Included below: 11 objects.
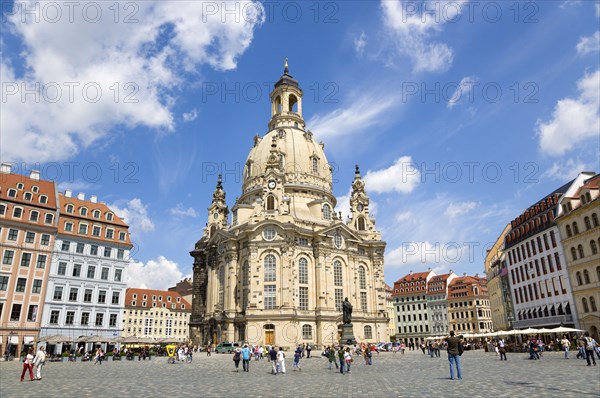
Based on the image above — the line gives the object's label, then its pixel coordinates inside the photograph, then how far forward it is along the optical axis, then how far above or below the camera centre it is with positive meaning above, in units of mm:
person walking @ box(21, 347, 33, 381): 21797 -1264
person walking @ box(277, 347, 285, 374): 24905 -1560
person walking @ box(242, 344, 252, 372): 26688 -1153
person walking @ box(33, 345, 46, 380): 22219 -1262
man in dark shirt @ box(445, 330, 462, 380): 16594 -490
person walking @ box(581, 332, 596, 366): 24288 -984
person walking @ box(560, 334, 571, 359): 31047 -1045
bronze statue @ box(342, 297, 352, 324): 50562 +2333
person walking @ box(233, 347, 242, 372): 27625 -1365
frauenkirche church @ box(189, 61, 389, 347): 60469 +11308
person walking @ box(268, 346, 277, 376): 25430 -1348
